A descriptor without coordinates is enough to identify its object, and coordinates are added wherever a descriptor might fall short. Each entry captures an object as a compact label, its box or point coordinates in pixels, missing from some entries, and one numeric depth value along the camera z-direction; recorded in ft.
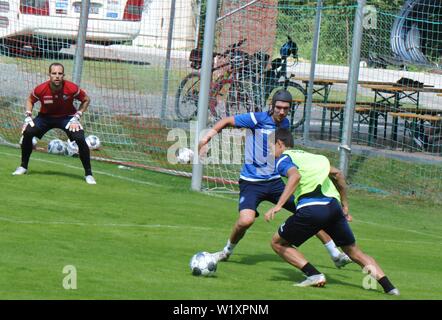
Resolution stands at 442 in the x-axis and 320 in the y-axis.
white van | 71.15
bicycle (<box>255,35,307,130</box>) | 64.44
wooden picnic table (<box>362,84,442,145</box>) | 64.69
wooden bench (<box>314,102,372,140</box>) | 66.09
